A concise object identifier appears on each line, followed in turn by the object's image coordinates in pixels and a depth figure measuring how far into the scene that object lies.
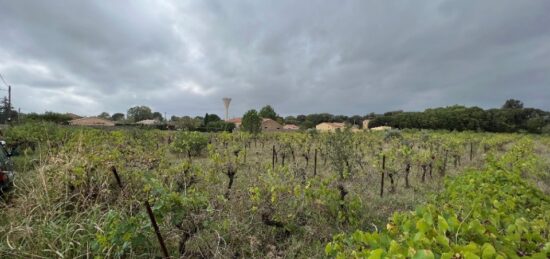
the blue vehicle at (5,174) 3.86
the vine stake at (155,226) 2.23
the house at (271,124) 54.16
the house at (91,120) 51.90
